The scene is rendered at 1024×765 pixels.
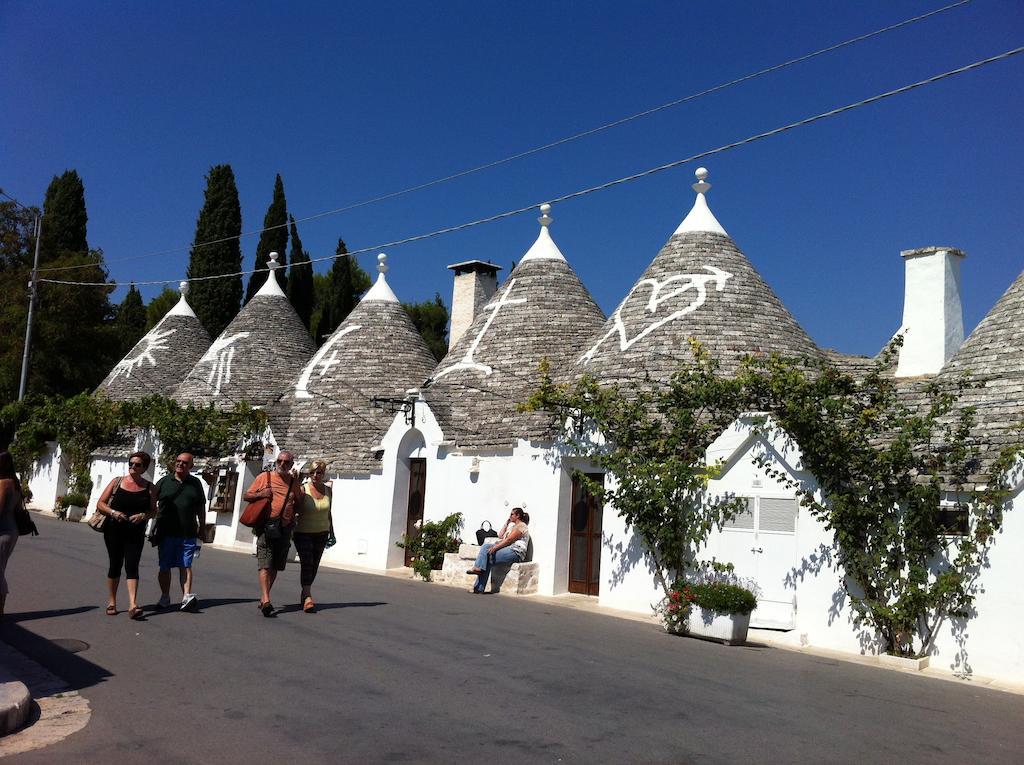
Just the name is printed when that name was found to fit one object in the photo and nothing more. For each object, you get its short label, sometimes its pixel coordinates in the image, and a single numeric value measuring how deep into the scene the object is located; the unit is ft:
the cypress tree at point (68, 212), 161.89
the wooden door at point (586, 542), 50.85
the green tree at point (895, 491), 34.04
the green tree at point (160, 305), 189.47
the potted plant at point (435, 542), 55.72
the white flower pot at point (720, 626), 36.72
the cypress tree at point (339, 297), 160.56
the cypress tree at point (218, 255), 155.22
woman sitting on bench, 48.75
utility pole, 109.50
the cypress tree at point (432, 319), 191.31
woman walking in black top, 29.94
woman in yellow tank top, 33.63
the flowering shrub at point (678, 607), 37.81
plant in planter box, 36.63
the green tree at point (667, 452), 42.70
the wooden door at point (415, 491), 63.57
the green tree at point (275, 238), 156.97
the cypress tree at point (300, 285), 159.53
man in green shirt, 31.37
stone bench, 49.32
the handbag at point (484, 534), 52.95
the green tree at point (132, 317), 181.16
